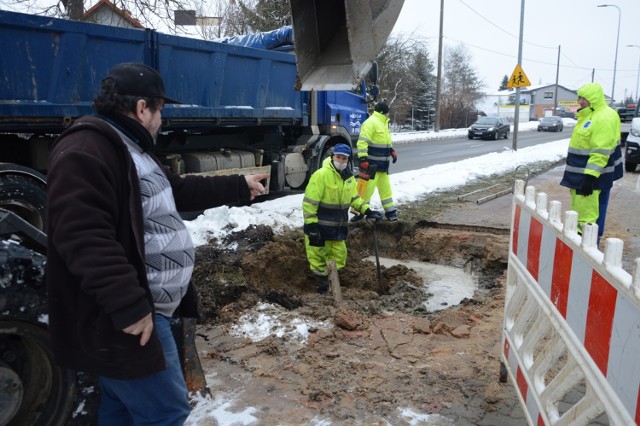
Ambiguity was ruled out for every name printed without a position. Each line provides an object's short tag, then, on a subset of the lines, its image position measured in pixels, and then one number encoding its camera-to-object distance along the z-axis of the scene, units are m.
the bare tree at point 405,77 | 35.41
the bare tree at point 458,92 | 48.56
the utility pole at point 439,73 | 32.78
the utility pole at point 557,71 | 58.92
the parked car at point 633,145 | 14.62
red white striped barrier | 1.72
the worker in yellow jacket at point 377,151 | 8.66
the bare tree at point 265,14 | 22.16
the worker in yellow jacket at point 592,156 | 5.96
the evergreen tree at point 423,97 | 45.59
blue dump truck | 2.44
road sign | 18.53
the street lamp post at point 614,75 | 40.70
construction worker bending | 6.04
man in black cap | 1.84
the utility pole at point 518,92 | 20.02
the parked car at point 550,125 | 44.81
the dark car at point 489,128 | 33.62
